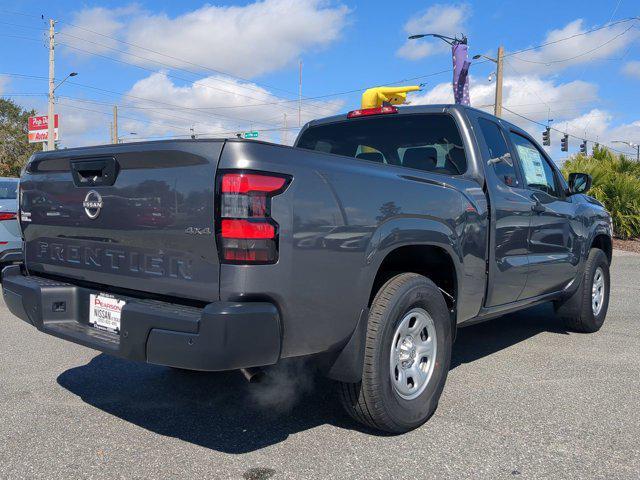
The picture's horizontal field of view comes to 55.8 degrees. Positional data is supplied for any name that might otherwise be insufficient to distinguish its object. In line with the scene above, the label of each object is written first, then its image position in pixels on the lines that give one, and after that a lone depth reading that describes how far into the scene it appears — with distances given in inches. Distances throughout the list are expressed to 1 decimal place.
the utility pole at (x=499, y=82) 856.9
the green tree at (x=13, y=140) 1621.6
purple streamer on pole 733.9
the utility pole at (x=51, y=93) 1085.1
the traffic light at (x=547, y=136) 1430.9
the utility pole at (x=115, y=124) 1682.3
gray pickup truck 101.0
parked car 317.7
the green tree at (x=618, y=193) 662.5
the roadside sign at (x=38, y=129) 1201.4
